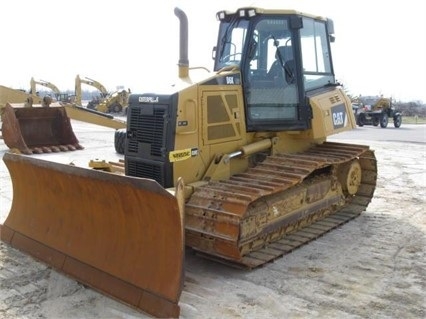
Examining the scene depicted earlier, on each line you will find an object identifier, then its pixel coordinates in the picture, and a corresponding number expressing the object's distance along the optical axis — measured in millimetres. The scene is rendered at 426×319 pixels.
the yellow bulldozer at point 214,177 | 4246
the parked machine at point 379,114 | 27188
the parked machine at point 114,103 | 33906
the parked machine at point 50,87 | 23606
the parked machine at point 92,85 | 23375
